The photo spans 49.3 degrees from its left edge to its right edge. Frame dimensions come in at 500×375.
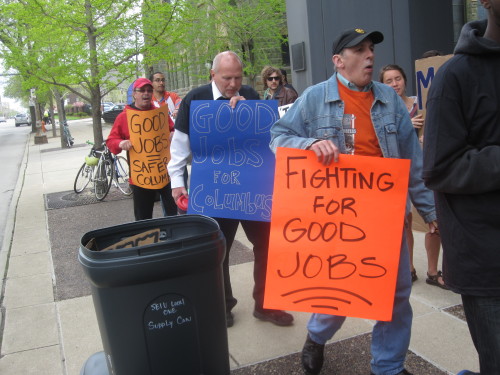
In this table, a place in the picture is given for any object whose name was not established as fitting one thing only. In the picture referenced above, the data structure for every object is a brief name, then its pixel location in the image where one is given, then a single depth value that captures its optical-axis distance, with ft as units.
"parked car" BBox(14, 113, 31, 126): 231.30
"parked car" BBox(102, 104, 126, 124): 135.07
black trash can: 7.63
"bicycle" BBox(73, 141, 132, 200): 33.50
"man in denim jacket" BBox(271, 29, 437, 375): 9.11
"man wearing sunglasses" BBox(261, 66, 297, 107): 23.76
